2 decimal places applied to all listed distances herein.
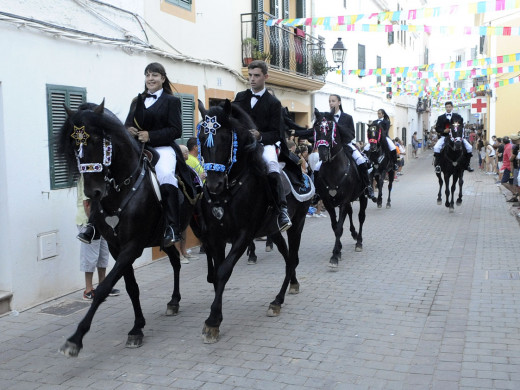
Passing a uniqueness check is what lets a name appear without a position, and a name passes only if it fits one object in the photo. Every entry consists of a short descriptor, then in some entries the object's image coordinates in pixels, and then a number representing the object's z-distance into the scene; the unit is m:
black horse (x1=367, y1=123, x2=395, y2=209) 16.97
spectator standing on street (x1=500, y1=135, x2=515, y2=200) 17.28
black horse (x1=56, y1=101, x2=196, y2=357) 5.17
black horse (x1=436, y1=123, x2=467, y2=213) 15.60
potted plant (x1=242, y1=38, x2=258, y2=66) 14.28
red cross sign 31.33
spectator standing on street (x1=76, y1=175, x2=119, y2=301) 7.70
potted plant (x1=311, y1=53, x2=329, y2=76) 19.61
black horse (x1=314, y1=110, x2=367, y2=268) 9.59
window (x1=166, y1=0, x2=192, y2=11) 11.10
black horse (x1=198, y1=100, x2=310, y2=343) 5.62
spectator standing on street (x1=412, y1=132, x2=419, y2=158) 47.94
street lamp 19.20
